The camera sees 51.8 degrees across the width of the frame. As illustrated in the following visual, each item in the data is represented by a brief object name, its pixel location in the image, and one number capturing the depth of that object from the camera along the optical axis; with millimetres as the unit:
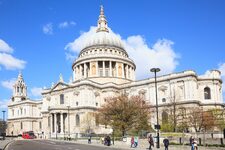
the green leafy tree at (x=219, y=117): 33853
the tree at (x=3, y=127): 113078
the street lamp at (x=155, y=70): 30442
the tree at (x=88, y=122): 61063
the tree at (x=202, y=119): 38373
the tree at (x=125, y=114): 46690
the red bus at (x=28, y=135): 66328
